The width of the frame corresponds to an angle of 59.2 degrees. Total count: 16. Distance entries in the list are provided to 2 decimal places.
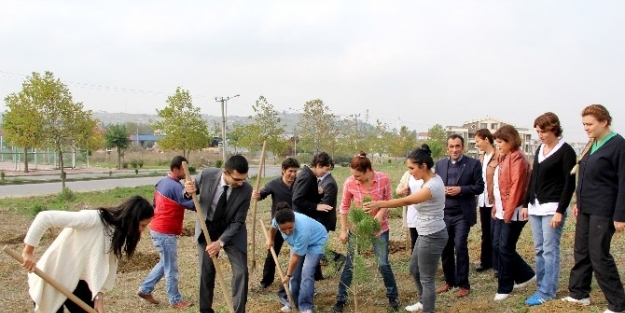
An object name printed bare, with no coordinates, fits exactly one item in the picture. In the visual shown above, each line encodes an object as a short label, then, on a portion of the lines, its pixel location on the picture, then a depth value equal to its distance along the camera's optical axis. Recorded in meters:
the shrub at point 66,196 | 17.14
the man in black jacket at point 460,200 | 5.97
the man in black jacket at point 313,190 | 6.40
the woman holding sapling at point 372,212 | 5.51
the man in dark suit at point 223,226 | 5.21
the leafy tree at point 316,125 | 39.66
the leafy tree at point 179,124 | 27.78
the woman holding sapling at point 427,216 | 4.77
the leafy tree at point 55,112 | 19.88
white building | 89.47
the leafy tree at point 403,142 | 51.34
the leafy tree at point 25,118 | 20.17
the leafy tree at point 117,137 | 47.38
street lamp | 31.68
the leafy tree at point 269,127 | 31.77
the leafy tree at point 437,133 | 53.43
